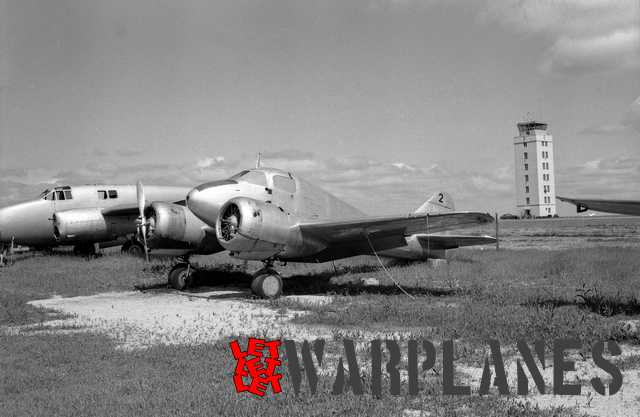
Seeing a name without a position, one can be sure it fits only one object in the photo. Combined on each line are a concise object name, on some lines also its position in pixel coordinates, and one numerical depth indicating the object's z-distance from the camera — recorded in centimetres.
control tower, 11056
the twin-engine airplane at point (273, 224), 1170
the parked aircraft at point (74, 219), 2134
